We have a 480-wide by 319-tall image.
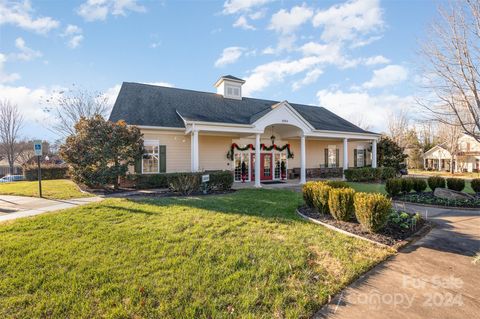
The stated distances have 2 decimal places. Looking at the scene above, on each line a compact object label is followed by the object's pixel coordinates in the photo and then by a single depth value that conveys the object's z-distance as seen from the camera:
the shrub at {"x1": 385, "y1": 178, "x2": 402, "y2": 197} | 10.01
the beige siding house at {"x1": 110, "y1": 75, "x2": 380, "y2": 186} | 13.34
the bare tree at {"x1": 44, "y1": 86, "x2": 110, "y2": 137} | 26.14
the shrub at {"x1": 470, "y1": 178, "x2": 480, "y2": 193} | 10.37
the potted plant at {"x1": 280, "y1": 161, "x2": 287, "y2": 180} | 17.92
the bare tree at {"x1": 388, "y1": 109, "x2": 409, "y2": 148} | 32.91
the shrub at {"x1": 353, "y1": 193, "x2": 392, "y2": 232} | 5.12
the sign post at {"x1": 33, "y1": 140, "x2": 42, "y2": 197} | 10.02
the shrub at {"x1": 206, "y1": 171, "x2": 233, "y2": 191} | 11.34
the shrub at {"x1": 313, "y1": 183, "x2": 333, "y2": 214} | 6.65
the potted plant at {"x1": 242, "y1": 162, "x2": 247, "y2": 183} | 16.42
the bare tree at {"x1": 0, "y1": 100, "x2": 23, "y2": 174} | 27.83
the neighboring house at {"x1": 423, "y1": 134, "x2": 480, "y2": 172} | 31.61
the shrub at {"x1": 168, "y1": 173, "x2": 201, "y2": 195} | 10.35
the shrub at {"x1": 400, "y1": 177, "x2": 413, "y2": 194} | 10.38
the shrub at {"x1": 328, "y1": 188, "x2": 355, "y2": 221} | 5.93
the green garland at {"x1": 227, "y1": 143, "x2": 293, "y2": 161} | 15.86
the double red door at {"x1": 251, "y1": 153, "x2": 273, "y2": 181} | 16.97
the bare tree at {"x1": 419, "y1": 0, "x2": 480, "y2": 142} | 7.88
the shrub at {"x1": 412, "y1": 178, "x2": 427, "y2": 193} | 10.62
